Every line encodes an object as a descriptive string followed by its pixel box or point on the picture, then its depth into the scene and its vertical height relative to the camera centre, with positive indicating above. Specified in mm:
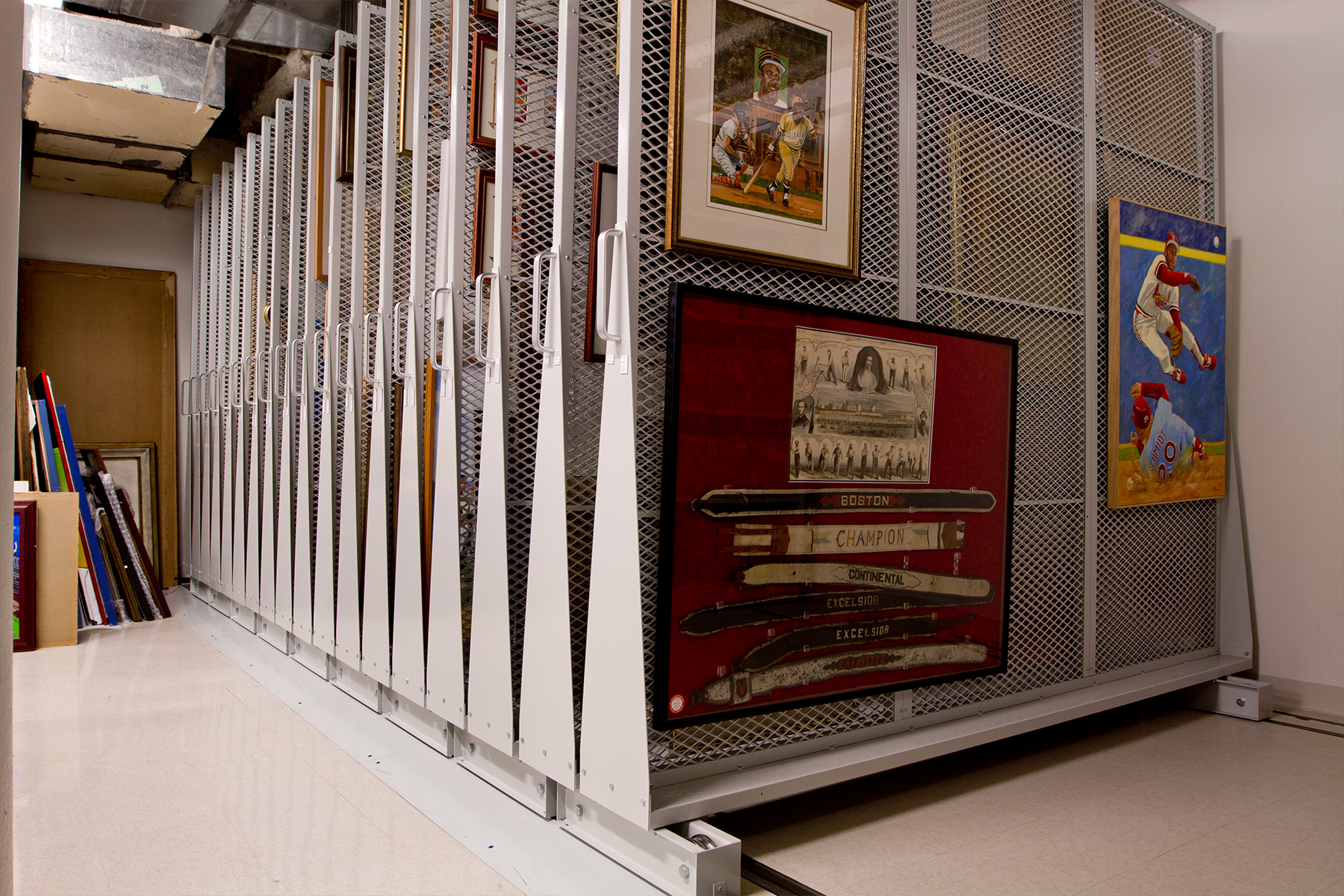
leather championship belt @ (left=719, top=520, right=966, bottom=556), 2314 -242
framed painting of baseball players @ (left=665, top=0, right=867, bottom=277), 2236 +850
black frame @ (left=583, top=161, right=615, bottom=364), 2273 +485
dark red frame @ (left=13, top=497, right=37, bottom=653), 4988 -706
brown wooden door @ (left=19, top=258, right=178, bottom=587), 6711 +758
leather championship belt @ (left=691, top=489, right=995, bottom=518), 2266 -138
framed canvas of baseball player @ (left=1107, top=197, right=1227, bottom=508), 3451 +394
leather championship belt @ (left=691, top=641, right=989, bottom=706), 2264 -609
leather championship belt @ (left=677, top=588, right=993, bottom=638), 2223 -425
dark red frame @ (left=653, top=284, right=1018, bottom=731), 2158 -18
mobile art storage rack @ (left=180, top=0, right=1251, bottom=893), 2189 +207
